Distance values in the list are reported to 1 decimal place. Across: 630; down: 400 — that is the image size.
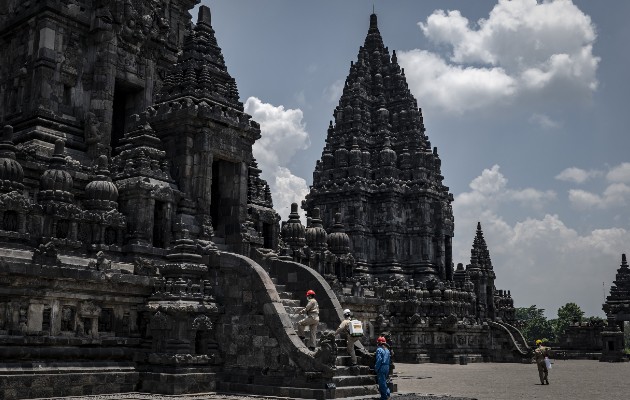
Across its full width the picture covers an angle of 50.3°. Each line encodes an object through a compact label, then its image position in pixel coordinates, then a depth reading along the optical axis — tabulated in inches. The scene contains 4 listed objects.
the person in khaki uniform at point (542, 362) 1058.7
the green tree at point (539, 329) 4455.7
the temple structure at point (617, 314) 2132.1
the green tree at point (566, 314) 4143.7
